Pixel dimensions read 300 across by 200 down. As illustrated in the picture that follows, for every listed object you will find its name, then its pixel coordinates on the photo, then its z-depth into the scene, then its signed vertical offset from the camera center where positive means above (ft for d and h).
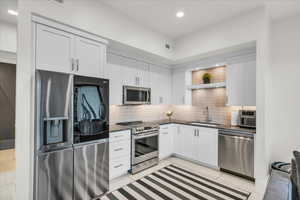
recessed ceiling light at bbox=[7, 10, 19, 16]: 5.75 +3.53
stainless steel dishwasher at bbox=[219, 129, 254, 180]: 8.74 -3.42
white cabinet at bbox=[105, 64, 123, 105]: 9.87 +1.18
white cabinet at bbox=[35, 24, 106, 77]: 6.18 +2.28
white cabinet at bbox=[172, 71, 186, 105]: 13.58 +1.14
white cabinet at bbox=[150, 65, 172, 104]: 12.73 +1.37
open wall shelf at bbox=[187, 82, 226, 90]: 11.27 +1.15
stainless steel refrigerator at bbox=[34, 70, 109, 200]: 5.70 -1.71
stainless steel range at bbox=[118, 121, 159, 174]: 9.65 -3.35
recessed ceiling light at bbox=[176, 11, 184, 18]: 8.82 +5.39
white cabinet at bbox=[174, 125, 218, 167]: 10.34 -3.48
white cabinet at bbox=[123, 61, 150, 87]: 10.79 +1.97
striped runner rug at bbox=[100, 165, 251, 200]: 7.29 -4.99
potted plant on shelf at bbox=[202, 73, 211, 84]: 12.34 +1.87
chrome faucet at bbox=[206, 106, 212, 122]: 12.65 -1.48
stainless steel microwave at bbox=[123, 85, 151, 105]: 10.58 +0.32
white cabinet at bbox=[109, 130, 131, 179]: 8.59 -3.36
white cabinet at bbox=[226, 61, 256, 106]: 9.42 +1.09
